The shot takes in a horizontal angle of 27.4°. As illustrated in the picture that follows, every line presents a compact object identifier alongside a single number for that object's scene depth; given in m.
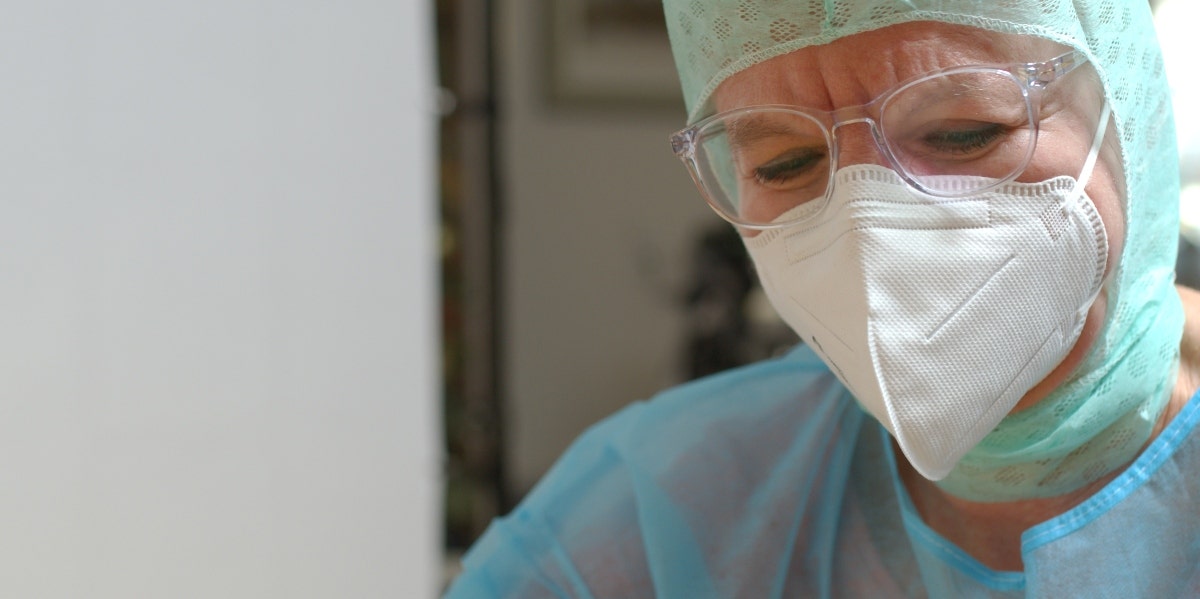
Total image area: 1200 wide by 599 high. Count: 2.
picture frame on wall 3.25
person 0.85
